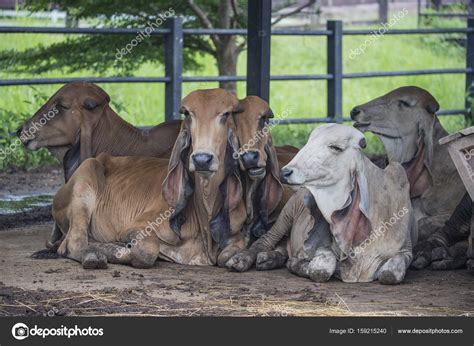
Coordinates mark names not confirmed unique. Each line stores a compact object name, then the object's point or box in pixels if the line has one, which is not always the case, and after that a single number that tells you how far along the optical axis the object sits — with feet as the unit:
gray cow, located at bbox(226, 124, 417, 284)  46.57
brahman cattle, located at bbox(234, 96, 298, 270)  50.61
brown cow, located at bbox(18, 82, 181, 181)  56.77
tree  86.69
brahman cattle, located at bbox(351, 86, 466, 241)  56.38
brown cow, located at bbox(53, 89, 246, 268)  49.65
